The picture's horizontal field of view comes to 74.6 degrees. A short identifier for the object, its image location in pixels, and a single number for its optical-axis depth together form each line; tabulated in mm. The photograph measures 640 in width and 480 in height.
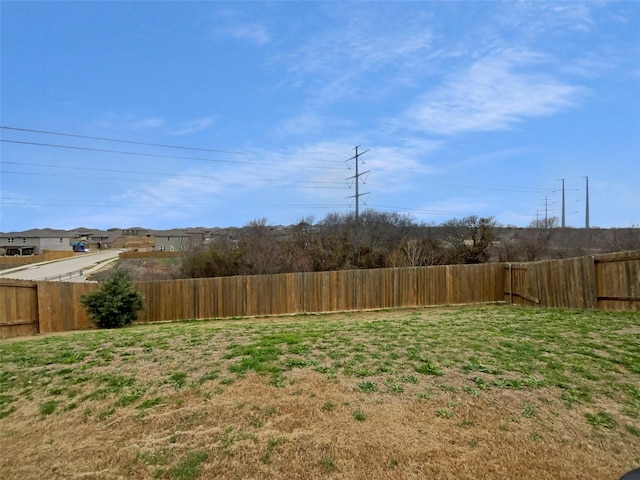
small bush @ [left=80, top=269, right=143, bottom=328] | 12227
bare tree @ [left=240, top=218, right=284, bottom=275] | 25250
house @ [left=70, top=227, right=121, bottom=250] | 86750
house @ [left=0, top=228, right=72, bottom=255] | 64938
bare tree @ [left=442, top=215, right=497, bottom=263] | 28125
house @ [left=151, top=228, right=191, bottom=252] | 68438
